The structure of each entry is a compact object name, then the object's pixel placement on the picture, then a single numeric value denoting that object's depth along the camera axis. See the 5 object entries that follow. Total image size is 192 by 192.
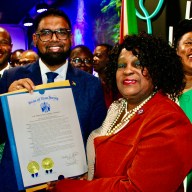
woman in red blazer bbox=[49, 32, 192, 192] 1.72
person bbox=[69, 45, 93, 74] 4.66
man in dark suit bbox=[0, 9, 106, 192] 2.29
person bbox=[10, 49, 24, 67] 6.30
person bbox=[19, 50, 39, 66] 5.32
